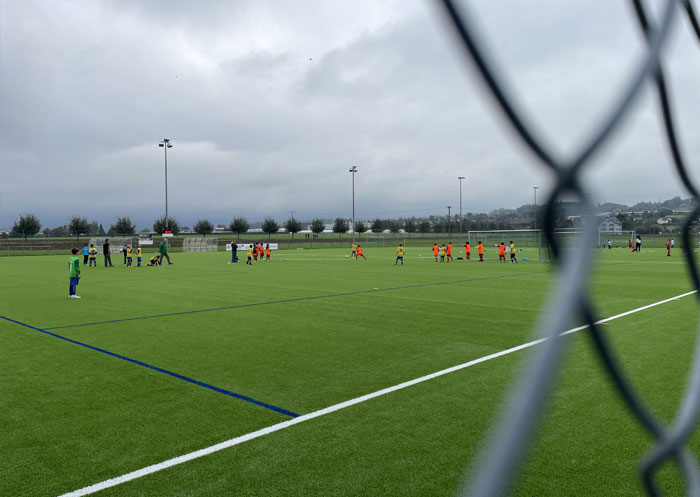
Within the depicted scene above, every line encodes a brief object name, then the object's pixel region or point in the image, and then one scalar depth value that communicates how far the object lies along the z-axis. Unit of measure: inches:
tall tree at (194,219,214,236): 4324.8
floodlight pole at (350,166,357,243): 2657.5
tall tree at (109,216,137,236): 3906.0
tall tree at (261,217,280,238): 4507.9
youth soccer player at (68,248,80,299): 585.9
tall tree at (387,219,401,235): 5172.2
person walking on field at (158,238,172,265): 1219.7
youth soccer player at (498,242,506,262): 1262.3
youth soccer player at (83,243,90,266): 1229.3
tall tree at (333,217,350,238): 4817.9
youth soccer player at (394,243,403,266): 1173.3
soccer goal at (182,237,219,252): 2412.6
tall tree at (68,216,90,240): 3535.9
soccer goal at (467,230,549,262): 1588.3
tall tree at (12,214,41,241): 3403.1
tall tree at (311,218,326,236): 4854.8
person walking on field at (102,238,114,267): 1217.4
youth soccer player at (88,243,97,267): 1153.7
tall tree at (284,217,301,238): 4416.8
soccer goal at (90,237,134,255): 2149.4
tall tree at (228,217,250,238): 4281.5
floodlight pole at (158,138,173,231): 2263.8
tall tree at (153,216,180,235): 3818.9
